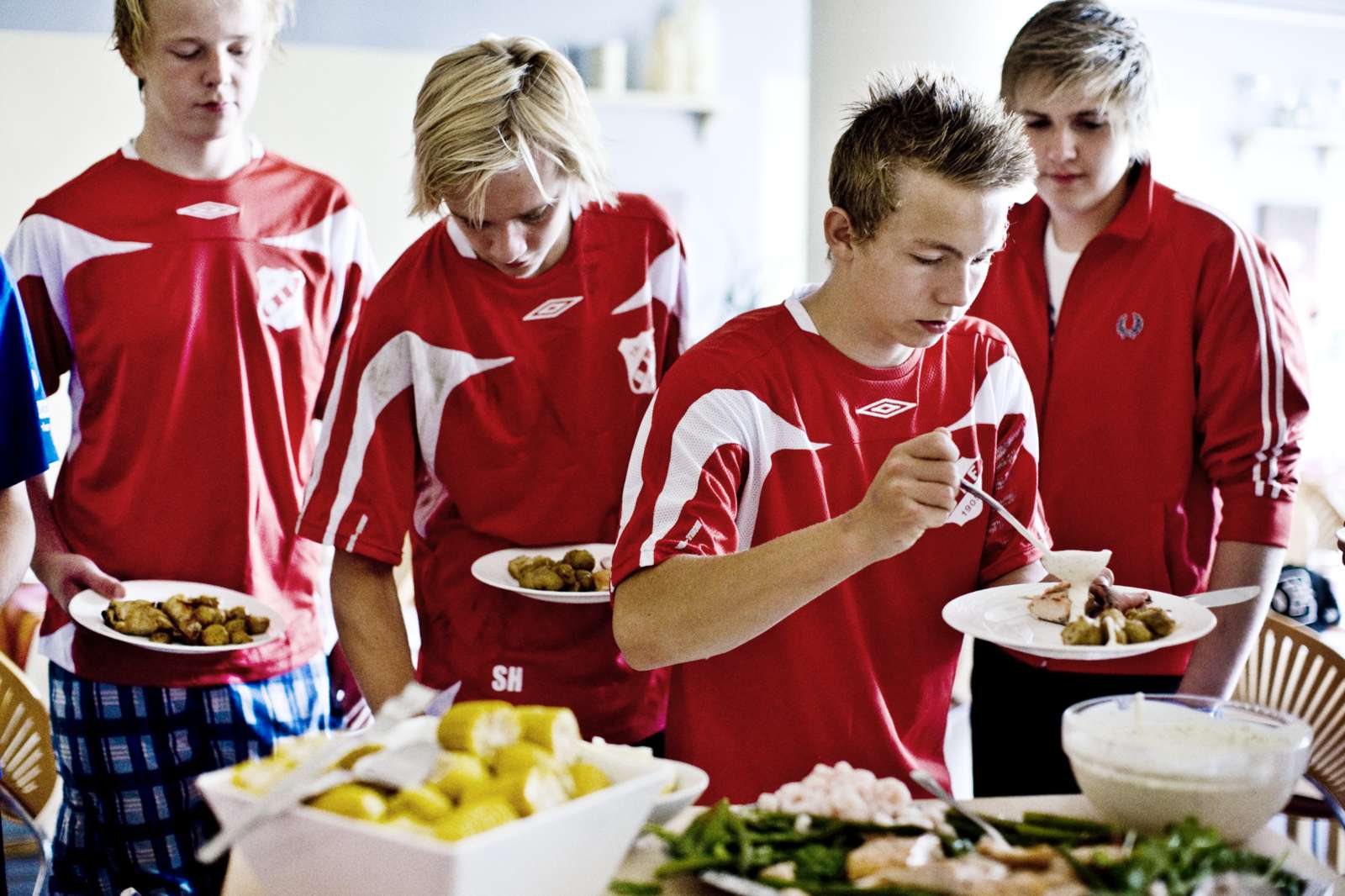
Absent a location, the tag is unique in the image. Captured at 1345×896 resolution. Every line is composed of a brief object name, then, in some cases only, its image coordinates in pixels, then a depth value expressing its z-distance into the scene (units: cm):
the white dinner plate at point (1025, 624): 146
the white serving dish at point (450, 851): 104
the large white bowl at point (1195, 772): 119
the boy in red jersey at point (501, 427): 197
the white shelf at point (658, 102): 569
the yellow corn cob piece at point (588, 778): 117
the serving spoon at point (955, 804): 122
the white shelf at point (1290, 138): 759
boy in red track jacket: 205
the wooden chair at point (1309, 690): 252
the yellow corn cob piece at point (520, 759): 114
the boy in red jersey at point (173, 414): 225
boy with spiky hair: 164
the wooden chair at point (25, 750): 251
